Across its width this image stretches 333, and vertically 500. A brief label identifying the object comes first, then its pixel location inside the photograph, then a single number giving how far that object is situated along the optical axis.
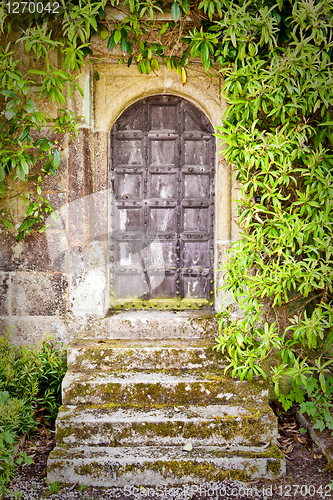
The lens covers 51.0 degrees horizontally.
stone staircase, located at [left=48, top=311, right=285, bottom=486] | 2.33
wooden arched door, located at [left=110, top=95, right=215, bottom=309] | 3.21
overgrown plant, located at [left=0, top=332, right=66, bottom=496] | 2.54
